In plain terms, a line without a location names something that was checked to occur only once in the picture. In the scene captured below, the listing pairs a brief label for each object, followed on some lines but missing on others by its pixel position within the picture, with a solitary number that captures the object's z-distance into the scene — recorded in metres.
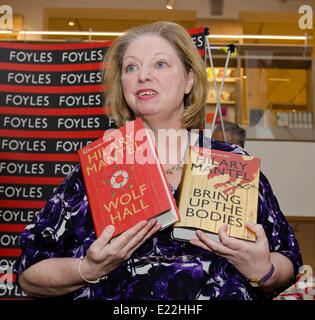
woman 0.76
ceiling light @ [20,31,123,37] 4.85
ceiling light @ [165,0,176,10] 4.90
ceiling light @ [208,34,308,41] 4.96
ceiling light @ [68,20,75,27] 5.35
